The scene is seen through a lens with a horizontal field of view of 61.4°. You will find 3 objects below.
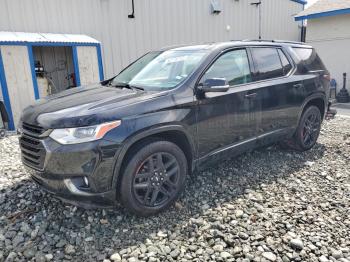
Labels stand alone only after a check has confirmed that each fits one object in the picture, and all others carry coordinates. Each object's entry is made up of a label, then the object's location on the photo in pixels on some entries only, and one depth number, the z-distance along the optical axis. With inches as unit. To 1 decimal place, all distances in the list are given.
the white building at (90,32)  267.4
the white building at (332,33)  415.5
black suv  103.7
